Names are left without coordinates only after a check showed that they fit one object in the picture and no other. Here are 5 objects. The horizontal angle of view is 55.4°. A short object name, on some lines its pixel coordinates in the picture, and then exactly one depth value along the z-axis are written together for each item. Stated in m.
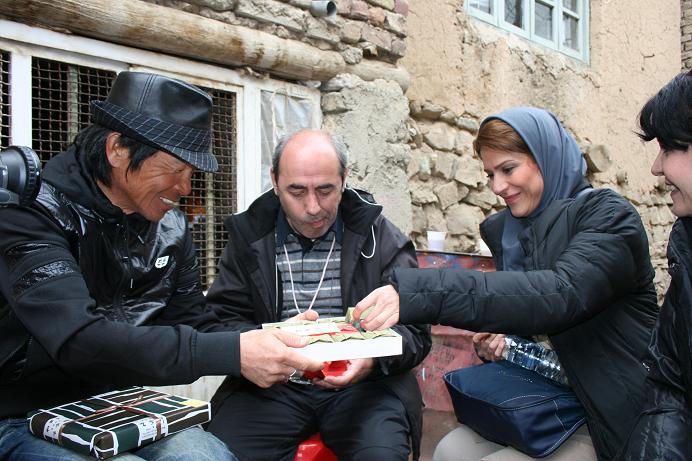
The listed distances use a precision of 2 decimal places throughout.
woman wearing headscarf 2.01
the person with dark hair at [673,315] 1.78
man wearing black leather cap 1.89
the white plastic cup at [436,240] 4.80
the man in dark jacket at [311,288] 2.48
